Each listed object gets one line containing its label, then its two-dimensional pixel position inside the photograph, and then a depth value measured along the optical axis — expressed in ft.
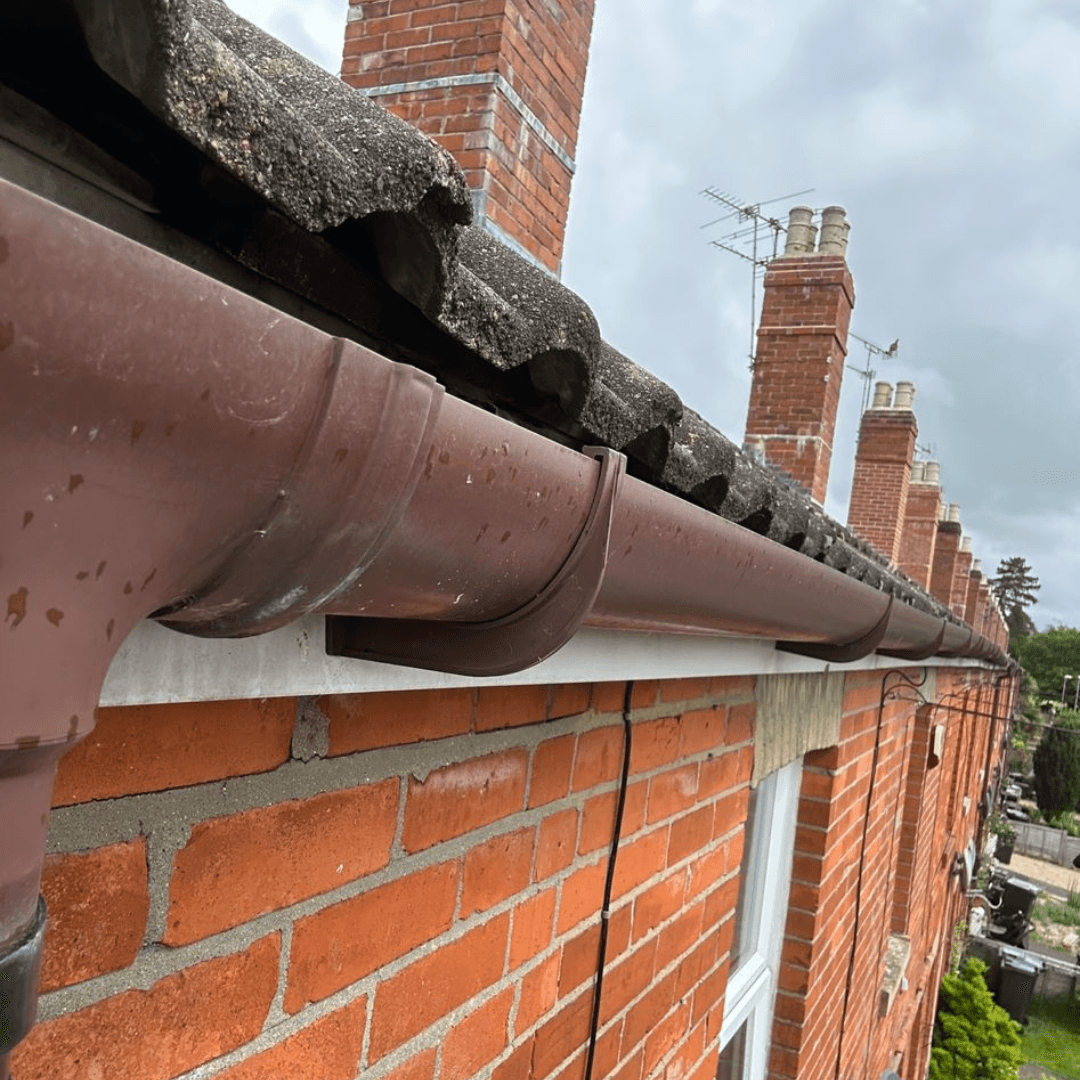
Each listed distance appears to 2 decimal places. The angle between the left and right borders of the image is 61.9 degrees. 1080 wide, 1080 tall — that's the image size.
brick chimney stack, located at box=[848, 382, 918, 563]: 42.78
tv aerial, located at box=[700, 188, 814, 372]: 33.14
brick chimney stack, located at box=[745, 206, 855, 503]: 30.99
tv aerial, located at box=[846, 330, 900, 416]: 46.62
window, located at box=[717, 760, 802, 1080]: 10.90
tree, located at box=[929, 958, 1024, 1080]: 32.55
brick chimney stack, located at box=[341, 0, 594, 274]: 12.39
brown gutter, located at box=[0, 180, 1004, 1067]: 1.21
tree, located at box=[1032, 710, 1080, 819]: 88.94
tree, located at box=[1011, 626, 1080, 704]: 148.36
